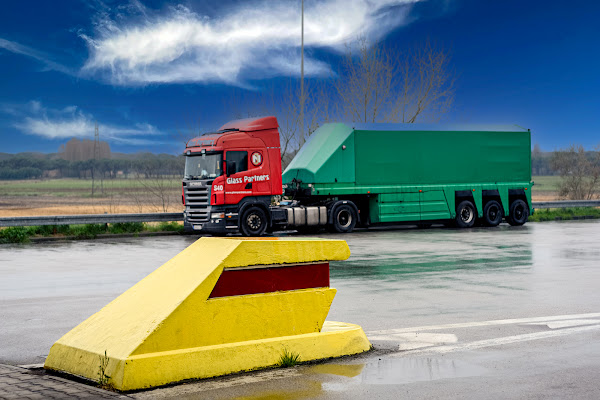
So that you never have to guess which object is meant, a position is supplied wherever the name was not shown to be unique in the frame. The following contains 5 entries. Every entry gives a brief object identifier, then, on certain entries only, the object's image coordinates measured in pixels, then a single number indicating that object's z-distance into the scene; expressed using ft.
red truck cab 81.15
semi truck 82.02
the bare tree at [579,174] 146.51
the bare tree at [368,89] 125.80
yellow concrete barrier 21.11
